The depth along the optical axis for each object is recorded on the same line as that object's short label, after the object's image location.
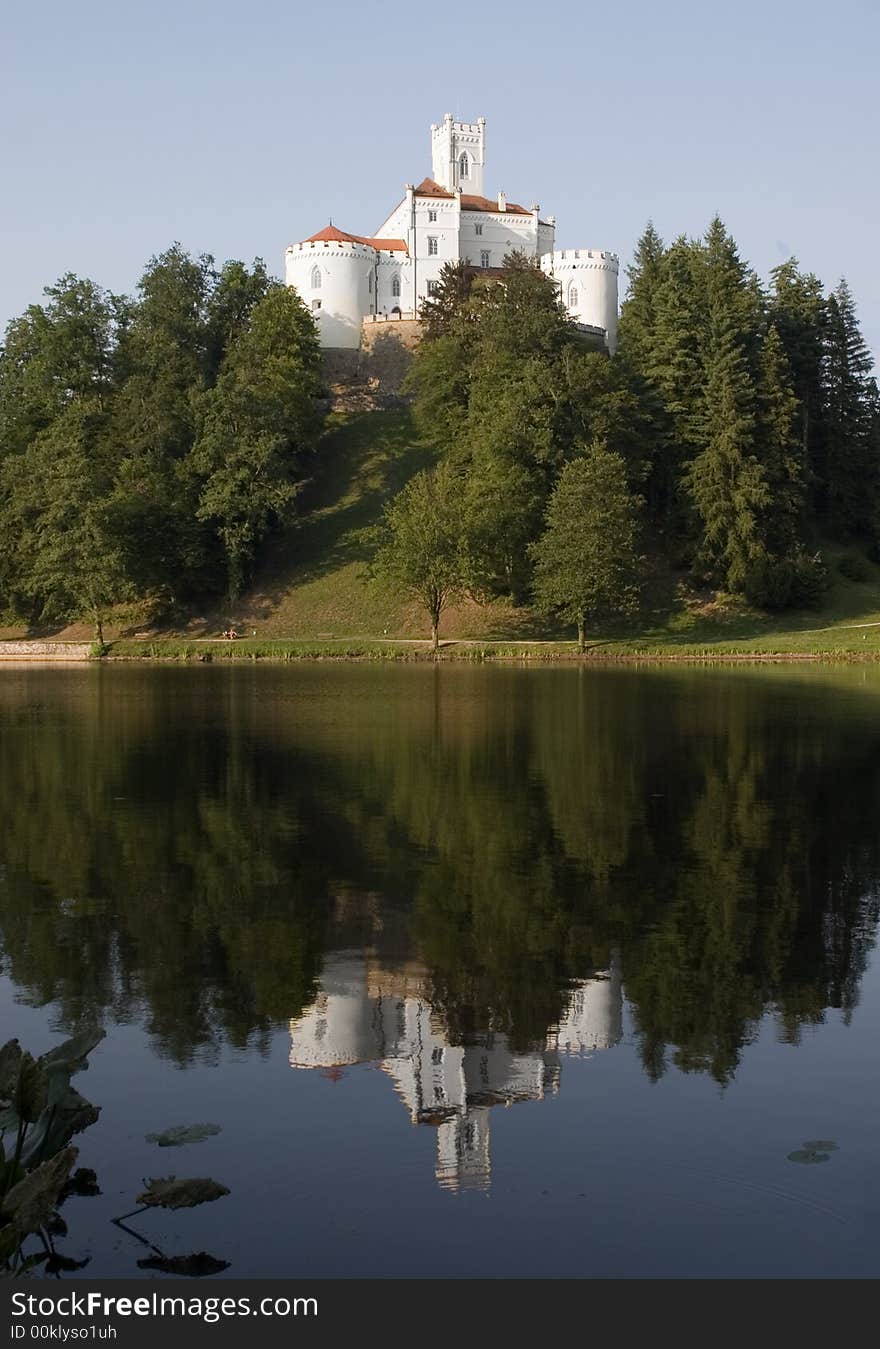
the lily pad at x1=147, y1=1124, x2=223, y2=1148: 8.16
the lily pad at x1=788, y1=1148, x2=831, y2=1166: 7.88
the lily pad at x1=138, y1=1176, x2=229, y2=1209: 7.35
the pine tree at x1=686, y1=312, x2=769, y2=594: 67.00
